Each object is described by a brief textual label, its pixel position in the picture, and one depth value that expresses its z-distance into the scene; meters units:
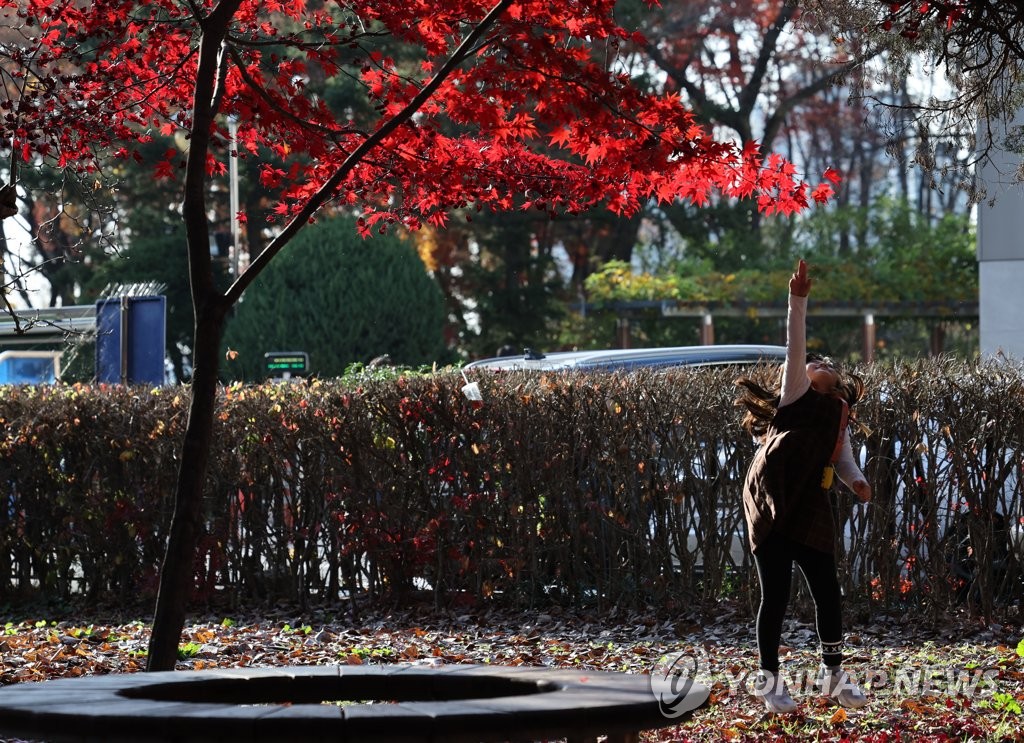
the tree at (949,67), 14.95
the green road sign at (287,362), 41.00
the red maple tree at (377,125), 13.33
